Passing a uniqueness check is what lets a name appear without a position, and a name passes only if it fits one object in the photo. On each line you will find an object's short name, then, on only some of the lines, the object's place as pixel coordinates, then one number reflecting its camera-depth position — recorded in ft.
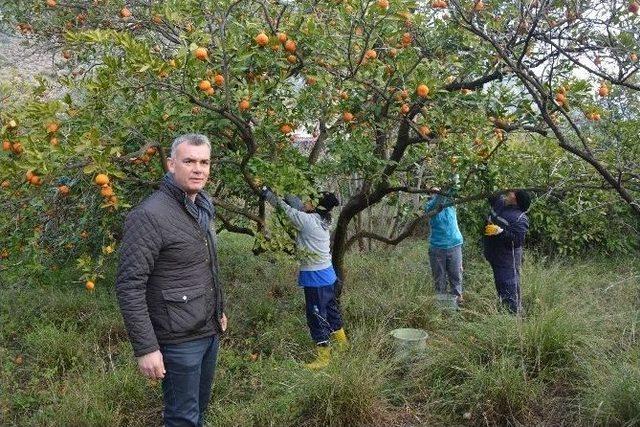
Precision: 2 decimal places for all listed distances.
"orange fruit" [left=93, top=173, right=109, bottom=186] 9.46
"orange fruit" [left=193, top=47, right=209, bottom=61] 9.88
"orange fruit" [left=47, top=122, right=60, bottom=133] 9.84
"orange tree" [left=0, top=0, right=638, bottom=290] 10.10
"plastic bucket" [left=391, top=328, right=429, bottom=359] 13.39
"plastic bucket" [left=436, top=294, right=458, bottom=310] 16.87
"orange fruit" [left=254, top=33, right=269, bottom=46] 10.73
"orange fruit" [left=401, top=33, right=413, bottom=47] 12.41
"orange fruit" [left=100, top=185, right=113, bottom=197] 9.74
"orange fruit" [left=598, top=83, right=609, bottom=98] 11.62
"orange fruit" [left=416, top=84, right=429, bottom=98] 11.41
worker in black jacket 15.98
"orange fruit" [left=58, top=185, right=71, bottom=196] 11.13
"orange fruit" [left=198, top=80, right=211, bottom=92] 10.54
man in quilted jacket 8.29
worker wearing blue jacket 18.35
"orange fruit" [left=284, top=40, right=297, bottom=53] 11.12
